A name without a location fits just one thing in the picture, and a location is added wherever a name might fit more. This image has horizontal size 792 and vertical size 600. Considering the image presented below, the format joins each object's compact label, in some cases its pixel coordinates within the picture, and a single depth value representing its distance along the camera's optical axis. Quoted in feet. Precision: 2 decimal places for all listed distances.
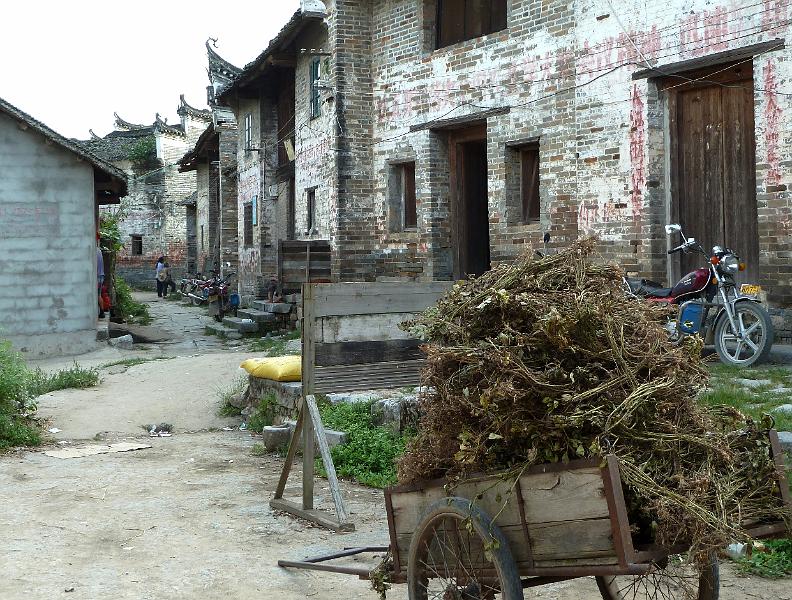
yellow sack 28.66
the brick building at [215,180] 81.92
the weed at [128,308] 74.23
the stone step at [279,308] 61.52
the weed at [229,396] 32.01
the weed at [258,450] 26.08
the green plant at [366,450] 22.44
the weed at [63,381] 36.50
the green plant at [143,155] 143.43
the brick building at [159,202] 137.39
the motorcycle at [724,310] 28.30
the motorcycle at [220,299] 72.02
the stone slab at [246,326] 61.05
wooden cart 9.57
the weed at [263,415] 29.25
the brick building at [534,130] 31.94
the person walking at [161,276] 118.83
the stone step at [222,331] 61.16
